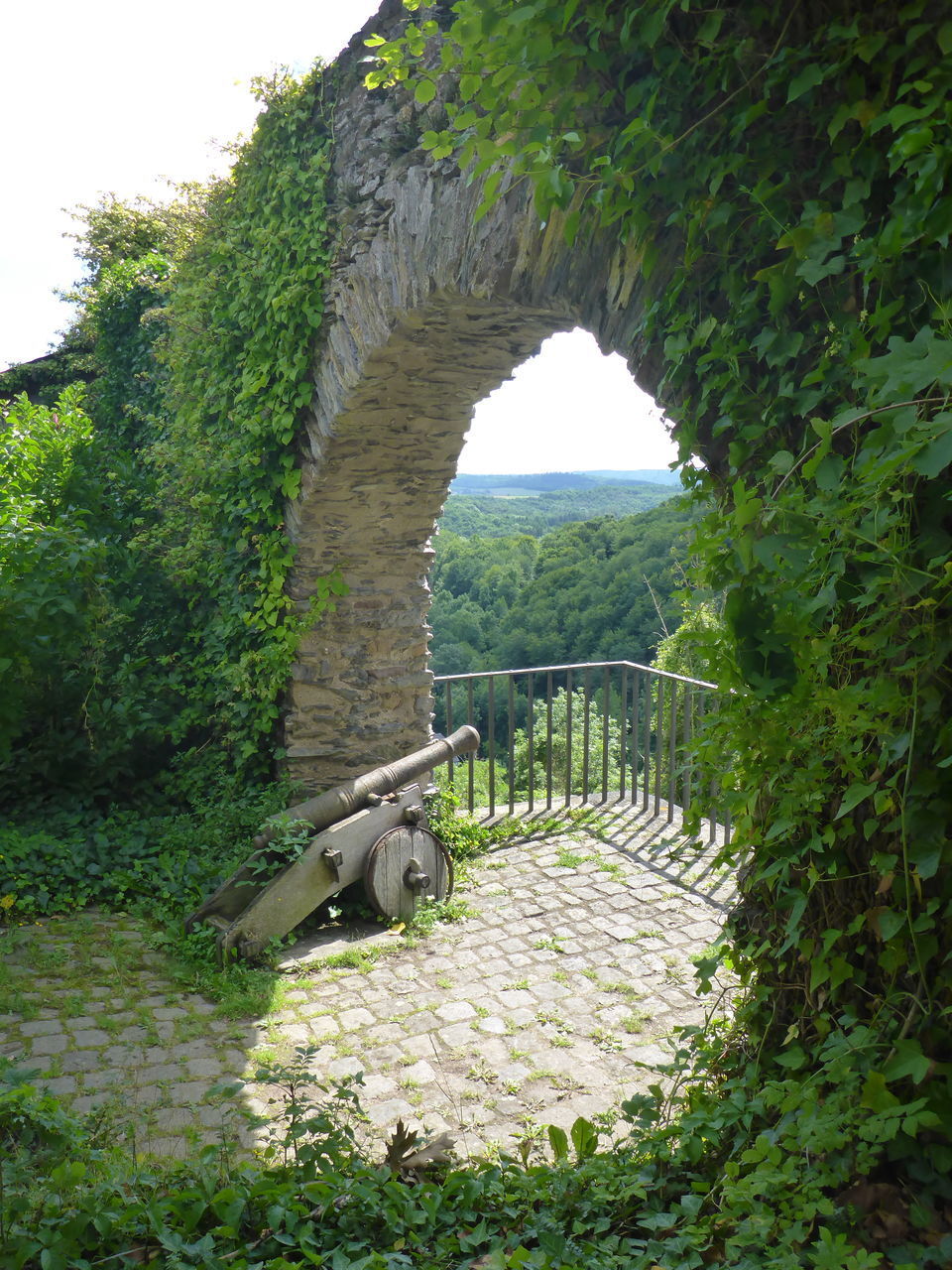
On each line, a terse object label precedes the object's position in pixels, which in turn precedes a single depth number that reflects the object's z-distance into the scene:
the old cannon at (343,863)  4.50
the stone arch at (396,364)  3.19
